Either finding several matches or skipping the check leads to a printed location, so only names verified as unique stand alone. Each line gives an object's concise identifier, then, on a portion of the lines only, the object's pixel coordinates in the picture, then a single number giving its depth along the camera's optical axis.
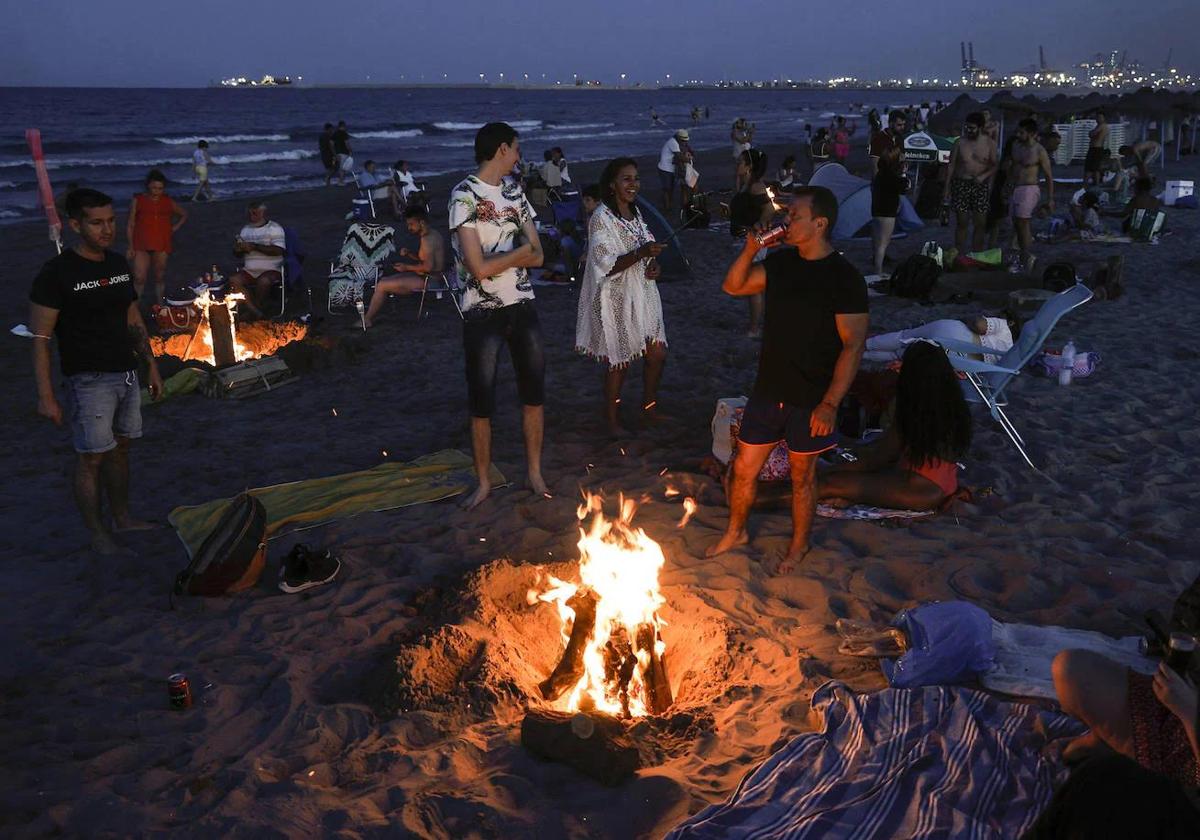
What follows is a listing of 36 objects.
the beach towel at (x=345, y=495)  5.45
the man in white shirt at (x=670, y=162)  17.91
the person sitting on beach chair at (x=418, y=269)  10.51
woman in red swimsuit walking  10.64
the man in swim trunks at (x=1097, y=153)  19.39
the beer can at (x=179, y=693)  3.69
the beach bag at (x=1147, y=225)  13.54
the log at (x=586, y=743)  3.24
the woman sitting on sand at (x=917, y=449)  5.01
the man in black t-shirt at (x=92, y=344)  4.71
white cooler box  17.48
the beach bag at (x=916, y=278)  10.46
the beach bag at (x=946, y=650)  3.64
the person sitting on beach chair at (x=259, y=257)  10.62
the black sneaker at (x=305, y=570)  4.68
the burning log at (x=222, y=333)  9.12
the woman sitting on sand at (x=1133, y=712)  2.60
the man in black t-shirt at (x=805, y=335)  4.22
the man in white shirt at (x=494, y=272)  5.00
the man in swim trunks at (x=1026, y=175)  12.54
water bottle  7.51
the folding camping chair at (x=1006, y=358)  6.19
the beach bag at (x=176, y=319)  9.59
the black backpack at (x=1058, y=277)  10.10
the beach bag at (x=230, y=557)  4.55
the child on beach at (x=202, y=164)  24.20
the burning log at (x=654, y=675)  3.91
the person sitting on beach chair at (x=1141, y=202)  13.98
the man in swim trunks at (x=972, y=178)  11.64
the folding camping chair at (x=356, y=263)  11.17
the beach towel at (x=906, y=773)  2.90
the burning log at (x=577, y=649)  3.96
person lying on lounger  6.82
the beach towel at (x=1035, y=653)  3.57
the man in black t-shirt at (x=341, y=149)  27.53
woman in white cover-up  5.98
